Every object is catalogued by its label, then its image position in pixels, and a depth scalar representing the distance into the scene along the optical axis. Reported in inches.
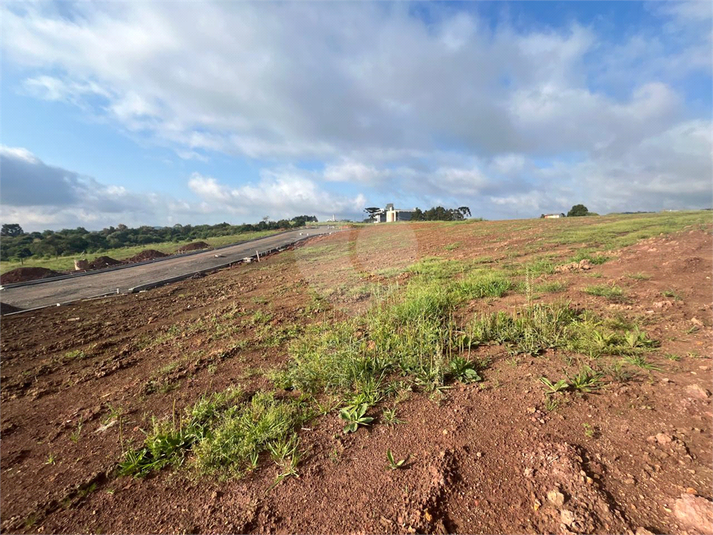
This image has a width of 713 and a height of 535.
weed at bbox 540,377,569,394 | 96.5
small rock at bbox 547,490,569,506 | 60.6
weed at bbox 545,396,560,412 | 89.0
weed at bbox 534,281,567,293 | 197.3
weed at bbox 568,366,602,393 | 96.7
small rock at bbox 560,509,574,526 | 56.6
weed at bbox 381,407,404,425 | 91.2
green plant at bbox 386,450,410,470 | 75.3
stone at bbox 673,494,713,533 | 54.6
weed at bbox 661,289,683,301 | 163.0
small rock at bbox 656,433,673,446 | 73.4
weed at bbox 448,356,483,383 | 109.3
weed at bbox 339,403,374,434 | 90.5
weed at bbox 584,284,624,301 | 173.9
